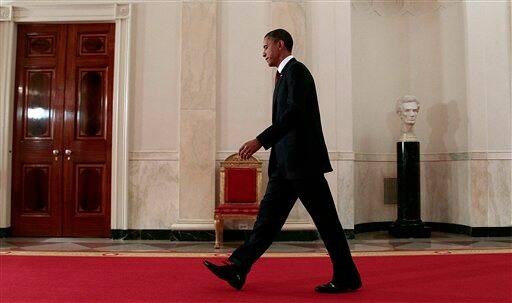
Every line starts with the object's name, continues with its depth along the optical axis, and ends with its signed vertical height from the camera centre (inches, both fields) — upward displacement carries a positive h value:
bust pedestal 243.0 -12.5
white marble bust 248.4 +24.3
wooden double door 237.9 +14.7
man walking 108.1 -4.0
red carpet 107.0 -28.6
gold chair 219.3 -7.8
